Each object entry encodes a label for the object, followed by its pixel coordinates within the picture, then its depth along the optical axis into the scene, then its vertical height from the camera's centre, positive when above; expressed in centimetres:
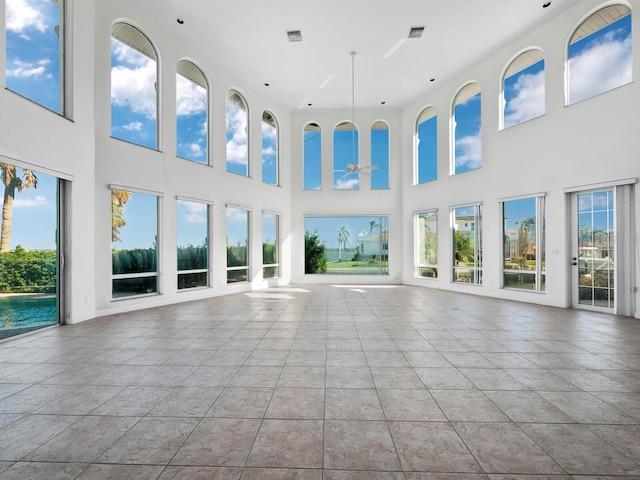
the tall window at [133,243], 649 +3
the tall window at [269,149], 1070 +304
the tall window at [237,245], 923 -4
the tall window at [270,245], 1052 -5
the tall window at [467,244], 885 -5
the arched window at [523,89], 735 +348
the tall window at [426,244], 1033 -5
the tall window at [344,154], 1166 +307
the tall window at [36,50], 445 +277
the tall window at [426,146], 1036 +302
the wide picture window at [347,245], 1164 -7
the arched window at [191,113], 790 +317
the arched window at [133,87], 652 +318
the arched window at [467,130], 893 +307
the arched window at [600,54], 588 +344
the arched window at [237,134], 940 +312
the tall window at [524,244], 732 -5
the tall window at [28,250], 454 -8
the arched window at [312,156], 1172 +301
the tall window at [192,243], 782 +2
